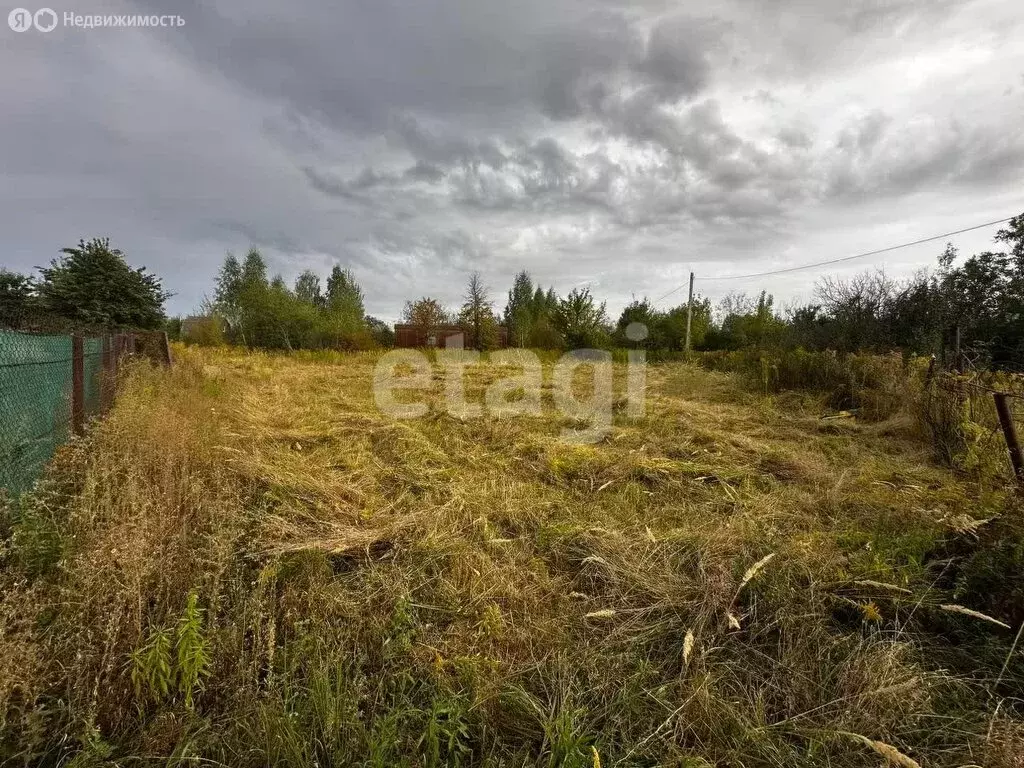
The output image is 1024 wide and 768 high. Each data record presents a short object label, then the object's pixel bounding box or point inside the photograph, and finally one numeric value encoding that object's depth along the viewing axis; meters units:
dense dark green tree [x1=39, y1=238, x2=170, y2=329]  15.98
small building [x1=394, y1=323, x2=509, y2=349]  24.95
